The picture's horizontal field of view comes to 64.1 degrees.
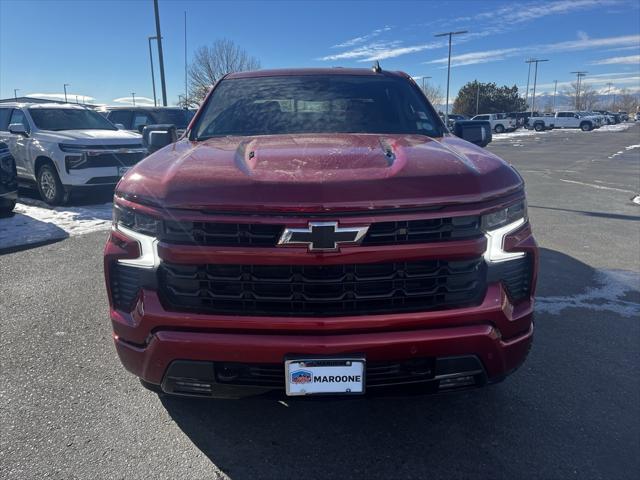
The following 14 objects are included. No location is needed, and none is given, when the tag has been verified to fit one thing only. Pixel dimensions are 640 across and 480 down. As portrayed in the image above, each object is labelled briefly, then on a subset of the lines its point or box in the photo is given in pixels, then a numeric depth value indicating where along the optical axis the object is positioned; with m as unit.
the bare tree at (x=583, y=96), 112.67
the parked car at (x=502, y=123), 50.78
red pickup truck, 2.04
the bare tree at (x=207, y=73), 34.78
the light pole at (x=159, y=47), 16.92
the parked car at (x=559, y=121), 55.40
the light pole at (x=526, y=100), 77.81
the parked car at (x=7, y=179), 7.71
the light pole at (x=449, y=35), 38.88
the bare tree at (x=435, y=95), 80.12
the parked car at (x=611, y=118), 67.69
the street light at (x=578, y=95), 104.10
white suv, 8.93
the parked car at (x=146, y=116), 13.70
